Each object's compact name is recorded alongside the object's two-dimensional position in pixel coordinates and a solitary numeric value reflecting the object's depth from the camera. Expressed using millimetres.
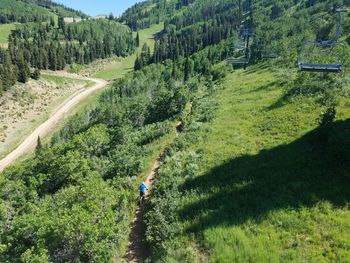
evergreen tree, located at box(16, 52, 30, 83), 145000
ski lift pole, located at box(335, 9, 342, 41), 28020
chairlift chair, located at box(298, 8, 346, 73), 28122
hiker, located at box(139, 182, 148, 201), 27694
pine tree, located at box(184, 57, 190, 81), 138750
